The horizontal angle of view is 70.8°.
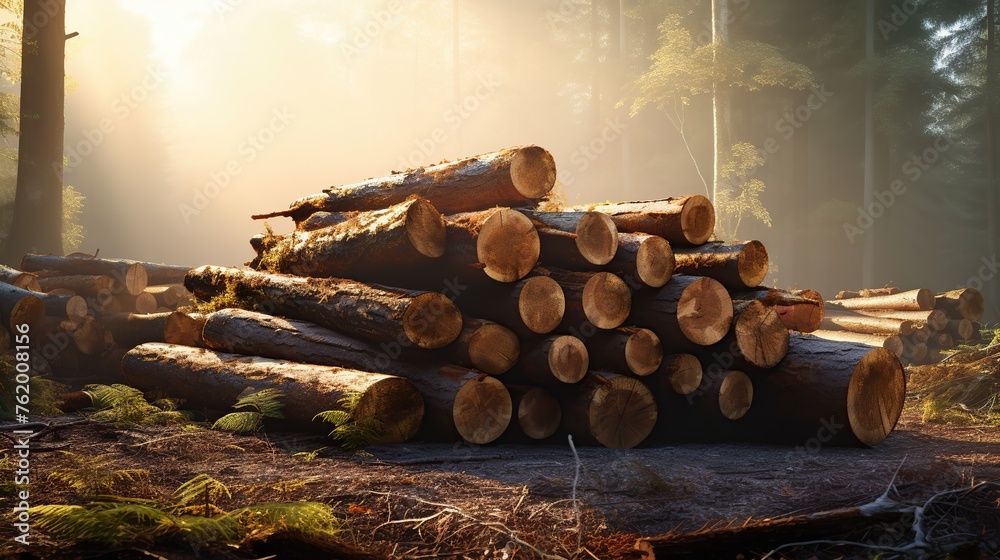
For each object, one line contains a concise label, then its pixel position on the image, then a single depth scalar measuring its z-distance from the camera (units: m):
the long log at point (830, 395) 5.82
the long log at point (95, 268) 10.88
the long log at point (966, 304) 11.63
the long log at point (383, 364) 5.73
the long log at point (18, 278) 9.46
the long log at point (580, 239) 6.11
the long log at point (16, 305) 8.63
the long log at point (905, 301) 11.67
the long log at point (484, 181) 6.80
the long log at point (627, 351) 6.00
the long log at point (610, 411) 5.93
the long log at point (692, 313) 6.09
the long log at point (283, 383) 5.70
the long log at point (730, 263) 6.50
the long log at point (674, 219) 6.68
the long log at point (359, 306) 5.88
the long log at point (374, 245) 6.25
